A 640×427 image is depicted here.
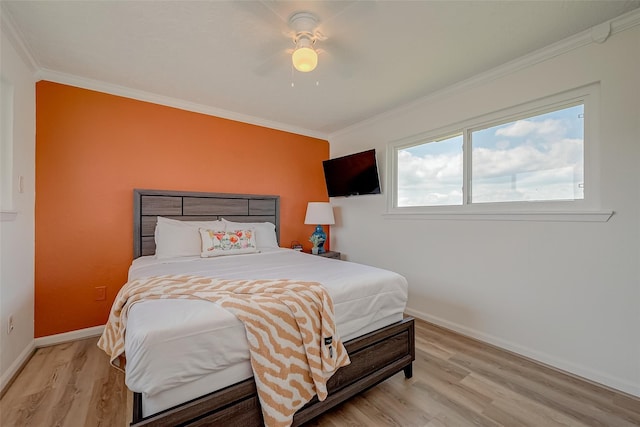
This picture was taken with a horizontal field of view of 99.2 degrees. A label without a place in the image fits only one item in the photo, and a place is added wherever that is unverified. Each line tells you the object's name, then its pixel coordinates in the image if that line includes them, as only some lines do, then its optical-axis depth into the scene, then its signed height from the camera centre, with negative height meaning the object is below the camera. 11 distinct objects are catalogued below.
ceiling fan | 1.68 +1.26
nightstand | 3.80 -0.60
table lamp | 3.79 -0.07
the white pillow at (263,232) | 3.23 -0.25
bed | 1.08 -0.60
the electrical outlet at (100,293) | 2.63 -0.79
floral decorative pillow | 2.71 -0.32
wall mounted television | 3.53 +0.52
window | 2.04 +0.46
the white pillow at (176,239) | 2.61 -0.27
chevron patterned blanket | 1.27 -0.61
